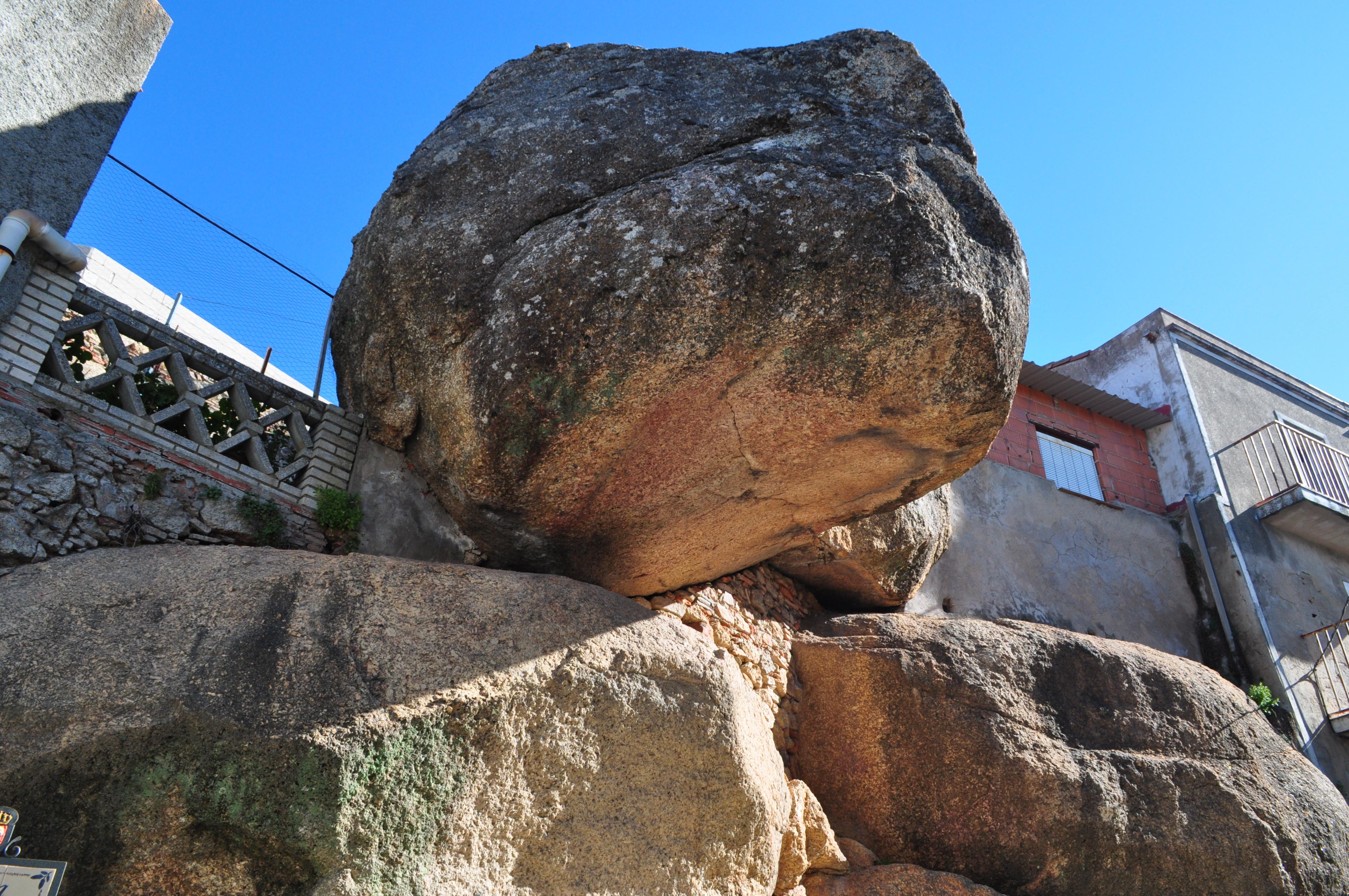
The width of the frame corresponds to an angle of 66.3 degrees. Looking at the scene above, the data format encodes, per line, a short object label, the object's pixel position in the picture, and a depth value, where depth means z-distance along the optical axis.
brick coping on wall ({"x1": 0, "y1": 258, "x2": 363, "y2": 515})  5.20
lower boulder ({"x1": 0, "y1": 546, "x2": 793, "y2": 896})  3.85
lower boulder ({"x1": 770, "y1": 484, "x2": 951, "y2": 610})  7.41
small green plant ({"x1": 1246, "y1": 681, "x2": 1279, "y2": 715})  10.04
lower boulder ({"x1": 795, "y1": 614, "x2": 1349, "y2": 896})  6.21
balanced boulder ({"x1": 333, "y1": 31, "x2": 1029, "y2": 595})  5.07
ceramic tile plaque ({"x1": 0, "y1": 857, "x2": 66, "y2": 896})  3.29
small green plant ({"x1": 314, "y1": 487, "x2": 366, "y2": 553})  5.82
